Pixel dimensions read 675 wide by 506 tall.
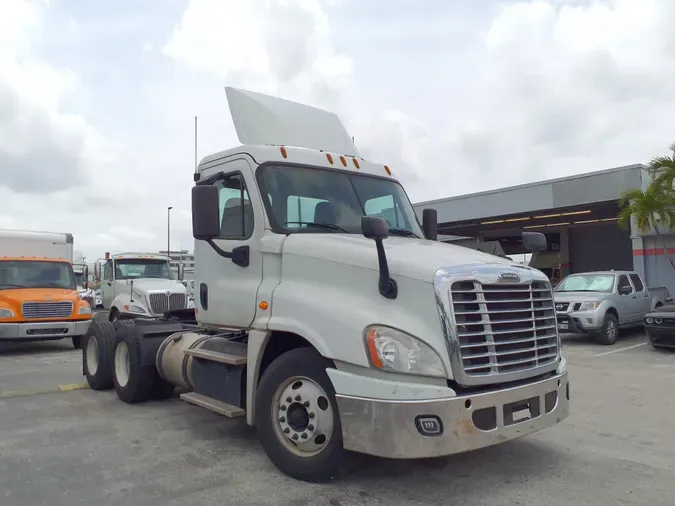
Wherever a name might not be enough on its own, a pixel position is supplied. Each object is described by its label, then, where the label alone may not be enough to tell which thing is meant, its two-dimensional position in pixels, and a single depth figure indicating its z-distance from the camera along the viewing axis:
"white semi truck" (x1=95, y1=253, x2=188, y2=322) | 14.73
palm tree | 16.97
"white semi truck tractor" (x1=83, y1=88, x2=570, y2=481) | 3.92
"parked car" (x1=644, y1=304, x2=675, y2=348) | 11.55
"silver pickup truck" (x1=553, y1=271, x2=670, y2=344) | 13.09
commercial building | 19.30
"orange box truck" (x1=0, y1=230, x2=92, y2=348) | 12.08
